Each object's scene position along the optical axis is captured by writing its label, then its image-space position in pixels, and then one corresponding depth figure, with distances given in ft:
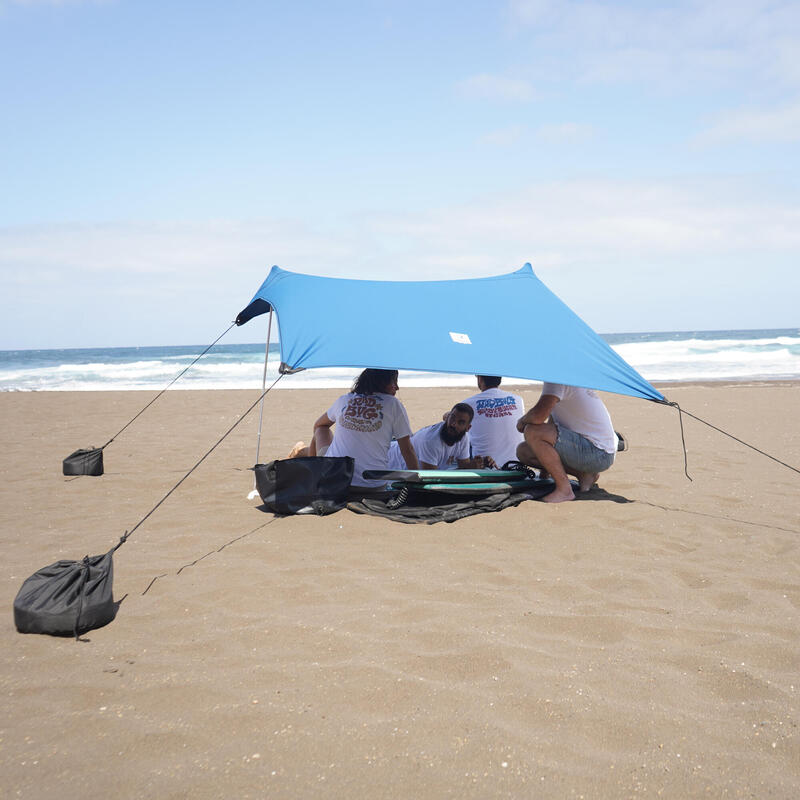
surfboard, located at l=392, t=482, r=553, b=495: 13.65
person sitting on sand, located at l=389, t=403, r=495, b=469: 15.29
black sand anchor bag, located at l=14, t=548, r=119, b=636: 8.33
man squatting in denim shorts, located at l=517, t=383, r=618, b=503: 14.26
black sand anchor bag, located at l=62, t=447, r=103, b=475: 18.13
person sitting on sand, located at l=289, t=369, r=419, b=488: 14.05
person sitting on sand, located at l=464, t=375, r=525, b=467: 15.67
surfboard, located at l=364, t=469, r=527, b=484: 13.57
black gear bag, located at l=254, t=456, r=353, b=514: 13.48
